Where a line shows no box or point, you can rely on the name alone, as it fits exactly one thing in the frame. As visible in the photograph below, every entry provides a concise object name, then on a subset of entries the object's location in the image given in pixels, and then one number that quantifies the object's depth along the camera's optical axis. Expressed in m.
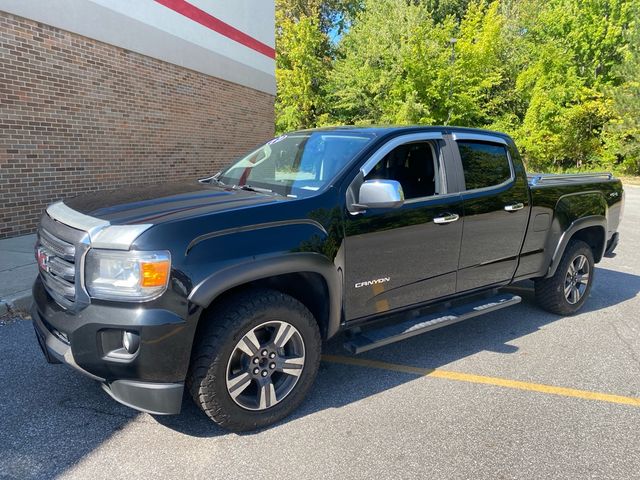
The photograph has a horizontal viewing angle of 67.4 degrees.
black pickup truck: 2.49
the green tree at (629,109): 25.70
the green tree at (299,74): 31.50
